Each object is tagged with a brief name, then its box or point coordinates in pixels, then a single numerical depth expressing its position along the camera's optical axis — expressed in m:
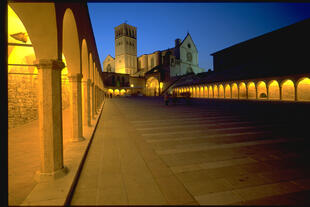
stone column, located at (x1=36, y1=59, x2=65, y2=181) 2.91
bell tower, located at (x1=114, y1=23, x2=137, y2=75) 69.69
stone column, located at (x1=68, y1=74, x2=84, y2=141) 5.07
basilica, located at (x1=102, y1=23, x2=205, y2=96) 50.78
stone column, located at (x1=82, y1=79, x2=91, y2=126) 6.98
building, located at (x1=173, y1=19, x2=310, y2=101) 16.56
